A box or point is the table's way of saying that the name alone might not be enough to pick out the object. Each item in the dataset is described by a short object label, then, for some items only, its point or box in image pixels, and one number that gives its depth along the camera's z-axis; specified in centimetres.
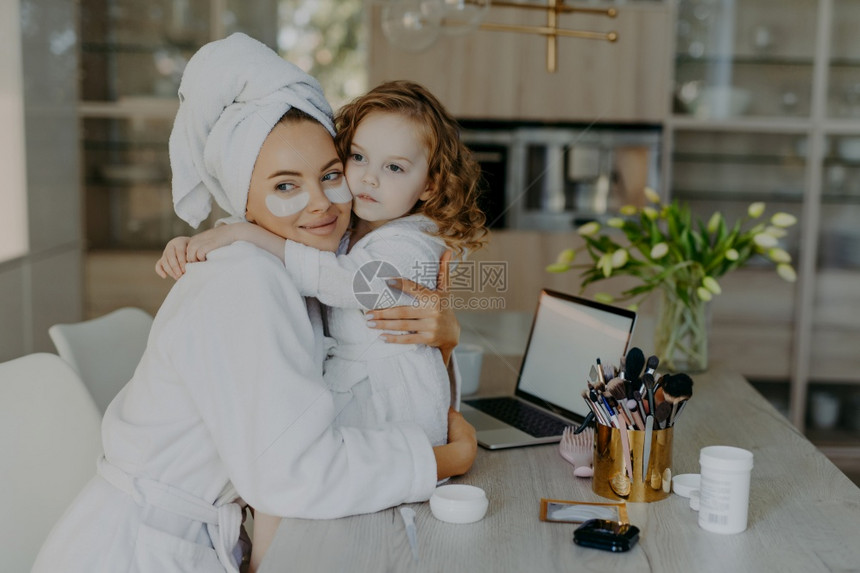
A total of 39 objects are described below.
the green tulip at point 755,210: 189
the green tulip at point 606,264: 182
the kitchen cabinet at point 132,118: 349
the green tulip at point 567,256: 192
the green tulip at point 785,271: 189
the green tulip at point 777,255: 185
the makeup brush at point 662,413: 112
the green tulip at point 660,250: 178
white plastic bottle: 103
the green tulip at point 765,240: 182
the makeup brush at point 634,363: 113
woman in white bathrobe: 102
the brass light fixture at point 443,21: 182
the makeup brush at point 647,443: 112
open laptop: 142
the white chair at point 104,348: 164
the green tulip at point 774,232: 183
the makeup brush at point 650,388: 110
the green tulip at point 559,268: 192
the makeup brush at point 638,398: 111
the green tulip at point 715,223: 193
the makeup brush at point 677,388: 109
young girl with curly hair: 118
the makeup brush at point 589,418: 117
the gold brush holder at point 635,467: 113
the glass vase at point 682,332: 192
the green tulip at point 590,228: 189
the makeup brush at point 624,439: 112
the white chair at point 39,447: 124
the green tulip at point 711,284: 181
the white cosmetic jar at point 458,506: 105
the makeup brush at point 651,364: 112
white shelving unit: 348
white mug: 176
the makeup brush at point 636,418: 111
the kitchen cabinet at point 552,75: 336
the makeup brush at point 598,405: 113
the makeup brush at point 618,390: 110
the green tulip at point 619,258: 182
